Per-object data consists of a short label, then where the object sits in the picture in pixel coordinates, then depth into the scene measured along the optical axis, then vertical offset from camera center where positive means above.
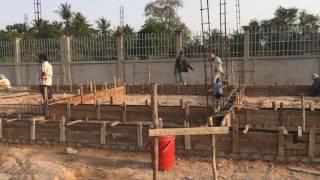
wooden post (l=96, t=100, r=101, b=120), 9.38 -0.68
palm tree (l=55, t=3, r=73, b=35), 40.59 +6.41
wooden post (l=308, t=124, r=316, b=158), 6.12 -0.95
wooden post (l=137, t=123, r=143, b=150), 7.04 -0.91
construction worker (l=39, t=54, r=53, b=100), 10.51 +0.16
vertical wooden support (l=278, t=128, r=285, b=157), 6.27 -0.97
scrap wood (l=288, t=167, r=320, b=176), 5.83 -1.29
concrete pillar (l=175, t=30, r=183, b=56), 17.06 +1.57
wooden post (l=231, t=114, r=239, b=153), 6.48 -0.92
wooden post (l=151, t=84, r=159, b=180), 5.35 -0.43
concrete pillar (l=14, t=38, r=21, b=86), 20.23 +1.03
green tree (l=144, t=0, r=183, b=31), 42.65 +6.95
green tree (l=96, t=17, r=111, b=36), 41.06 +5.32
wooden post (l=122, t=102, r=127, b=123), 9.16 -0.69
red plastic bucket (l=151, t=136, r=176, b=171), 6.07 -1.03
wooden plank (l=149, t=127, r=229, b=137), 5.22 -0.64
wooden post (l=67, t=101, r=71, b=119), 9.41 -0.68
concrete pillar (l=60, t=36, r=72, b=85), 19.17 +1.07
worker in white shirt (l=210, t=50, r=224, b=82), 11.74 +0.30
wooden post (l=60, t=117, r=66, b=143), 7.63 -0.89
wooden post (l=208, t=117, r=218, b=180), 5.26 -0.97
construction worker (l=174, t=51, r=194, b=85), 15.62 +0.51
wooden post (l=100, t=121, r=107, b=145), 7.34 -0.90
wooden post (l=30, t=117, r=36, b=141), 7.92 -0.92
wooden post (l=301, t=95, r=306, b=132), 7.69 -0.73
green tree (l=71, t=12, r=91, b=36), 38.48 +5.08
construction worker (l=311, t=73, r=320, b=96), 12.66 -0.29
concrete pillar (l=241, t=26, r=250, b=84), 16.16 +1.00
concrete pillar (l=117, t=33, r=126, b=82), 17.97 +0.88
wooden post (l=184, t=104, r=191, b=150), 6.75 -1.01
